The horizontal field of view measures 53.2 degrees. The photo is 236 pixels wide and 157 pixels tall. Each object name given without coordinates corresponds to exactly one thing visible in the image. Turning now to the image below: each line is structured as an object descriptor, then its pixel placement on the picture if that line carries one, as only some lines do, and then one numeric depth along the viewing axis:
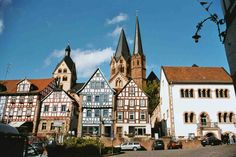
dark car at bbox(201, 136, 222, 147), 28.94
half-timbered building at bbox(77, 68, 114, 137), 40.34
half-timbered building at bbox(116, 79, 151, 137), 40.38
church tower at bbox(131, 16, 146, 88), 70.25
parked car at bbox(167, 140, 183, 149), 29.99
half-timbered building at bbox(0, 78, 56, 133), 42.06
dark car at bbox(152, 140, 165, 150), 30.36
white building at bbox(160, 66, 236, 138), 36.06
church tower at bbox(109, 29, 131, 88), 71.19
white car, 31.34
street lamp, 8.98
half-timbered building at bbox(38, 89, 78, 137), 40.94
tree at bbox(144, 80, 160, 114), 58.22
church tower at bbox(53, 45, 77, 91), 72.69
